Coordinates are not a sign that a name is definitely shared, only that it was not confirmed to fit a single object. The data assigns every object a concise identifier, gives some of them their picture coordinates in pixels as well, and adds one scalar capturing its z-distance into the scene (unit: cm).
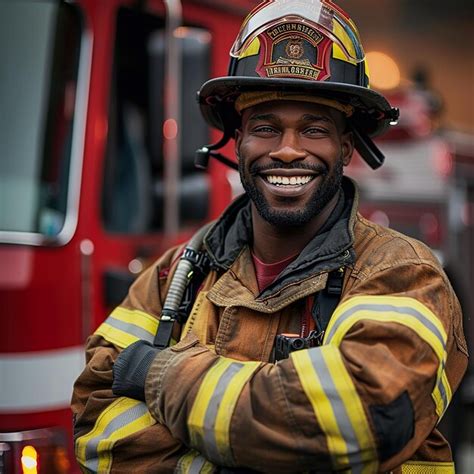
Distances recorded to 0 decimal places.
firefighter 193
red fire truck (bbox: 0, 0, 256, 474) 317
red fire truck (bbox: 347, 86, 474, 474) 569
